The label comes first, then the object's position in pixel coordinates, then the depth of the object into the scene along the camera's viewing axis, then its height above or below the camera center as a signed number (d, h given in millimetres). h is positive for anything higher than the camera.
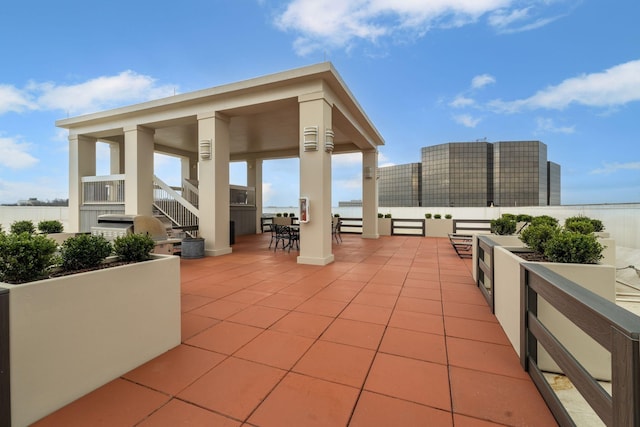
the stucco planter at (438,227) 10567 -653
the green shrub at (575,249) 2115 -316
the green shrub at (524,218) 6641 -178
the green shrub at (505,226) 4578 -263
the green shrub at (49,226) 5227 -298
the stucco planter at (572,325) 1963 -867
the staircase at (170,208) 8148 +115
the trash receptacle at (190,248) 6156 -872
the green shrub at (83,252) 1798 -290
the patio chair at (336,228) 9895 -645
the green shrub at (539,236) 2555 -259
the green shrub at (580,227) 3887 -242
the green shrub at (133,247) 2092 -289
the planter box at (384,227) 11438 -698
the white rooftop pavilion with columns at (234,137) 5516 +2362
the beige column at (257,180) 12750 +1563
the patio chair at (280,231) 7590 -579
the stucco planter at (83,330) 1329 -747
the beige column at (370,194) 10180 +676
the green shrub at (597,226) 4969 -287
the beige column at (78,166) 8711 +1547
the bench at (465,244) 6814 -888
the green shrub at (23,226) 4840 -271
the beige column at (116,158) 10227 +2169
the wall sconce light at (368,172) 10234 +1562
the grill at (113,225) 5160 -294
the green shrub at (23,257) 1421 -257
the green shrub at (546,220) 4394 -154
